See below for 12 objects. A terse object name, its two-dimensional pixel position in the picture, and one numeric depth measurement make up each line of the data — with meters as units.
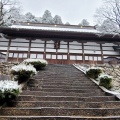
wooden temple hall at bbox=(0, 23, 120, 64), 14.48
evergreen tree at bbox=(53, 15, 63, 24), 33.70
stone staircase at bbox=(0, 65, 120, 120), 3.46
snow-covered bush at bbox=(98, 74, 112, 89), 5.94
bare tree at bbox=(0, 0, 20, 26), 11.74
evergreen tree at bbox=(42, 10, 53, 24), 32.90
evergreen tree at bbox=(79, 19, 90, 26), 36.01
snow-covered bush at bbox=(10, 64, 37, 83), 5.96
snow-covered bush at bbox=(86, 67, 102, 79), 7.14
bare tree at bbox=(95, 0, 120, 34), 12.28
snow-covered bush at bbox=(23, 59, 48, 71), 9.13
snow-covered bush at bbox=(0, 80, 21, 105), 3.59
